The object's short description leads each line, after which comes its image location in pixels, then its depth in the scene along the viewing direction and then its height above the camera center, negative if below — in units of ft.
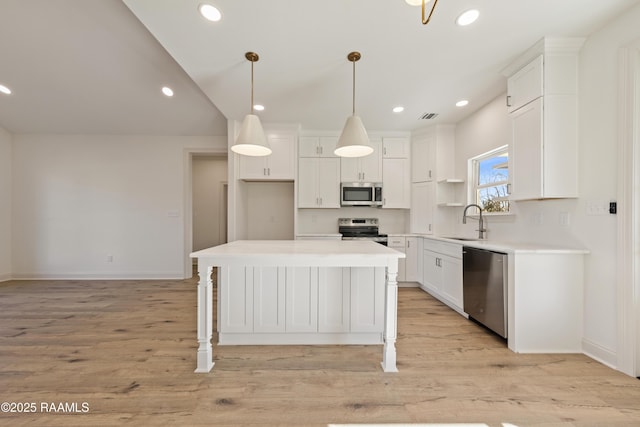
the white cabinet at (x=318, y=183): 14.17 +1.69
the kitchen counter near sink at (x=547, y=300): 6.94 -2.37
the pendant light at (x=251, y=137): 7.08 +2.15
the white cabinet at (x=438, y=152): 13.37 +3.24
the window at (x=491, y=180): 10.23 +1.47
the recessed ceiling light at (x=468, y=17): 6.02 +4.78
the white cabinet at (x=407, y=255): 13.42 -2.25
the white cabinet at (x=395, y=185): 14.37 +1.60
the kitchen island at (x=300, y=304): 7.33 -2.65
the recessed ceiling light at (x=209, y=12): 5.99 +4.86
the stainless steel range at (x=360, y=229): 13.82 -0.91
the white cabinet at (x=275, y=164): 13.47 +2.64
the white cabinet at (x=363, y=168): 14.29 +2.56
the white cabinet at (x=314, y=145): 14.16 +3.78
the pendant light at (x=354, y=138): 7.09 +2.13
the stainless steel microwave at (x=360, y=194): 14.17 +1.08
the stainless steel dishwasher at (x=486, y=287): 7.38 -2.35
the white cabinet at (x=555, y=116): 7.14 +2.78
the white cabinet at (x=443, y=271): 9.83 -2.51
